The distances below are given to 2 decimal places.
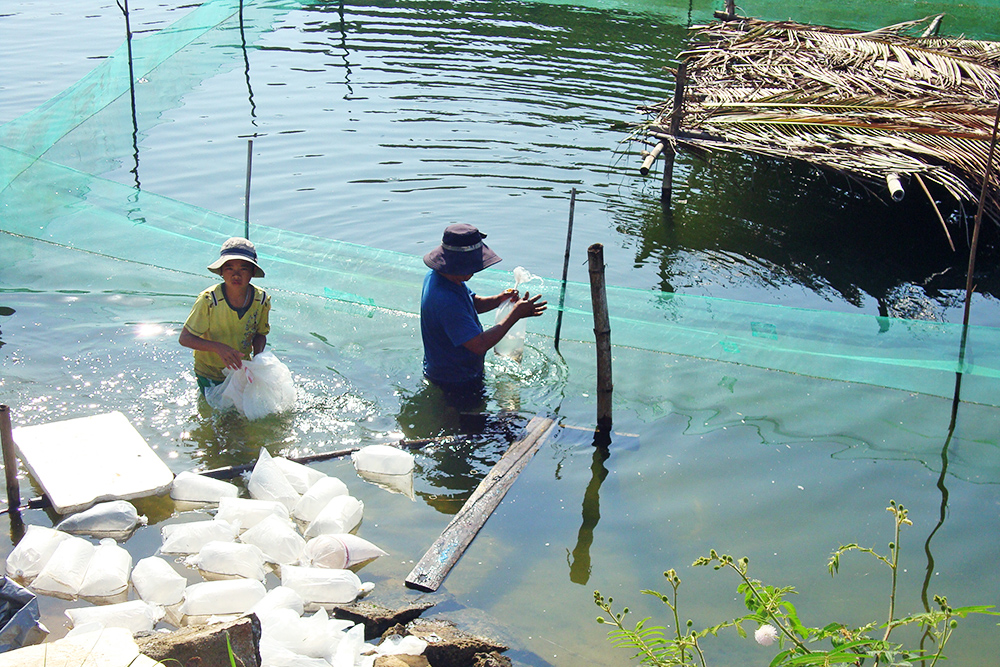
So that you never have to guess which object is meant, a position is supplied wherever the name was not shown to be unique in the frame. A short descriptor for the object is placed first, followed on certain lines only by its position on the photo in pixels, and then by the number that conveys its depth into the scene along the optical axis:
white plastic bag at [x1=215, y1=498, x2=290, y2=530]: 4.10
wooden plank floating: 3.95
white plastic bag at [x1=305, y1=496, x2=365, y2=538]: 4.17
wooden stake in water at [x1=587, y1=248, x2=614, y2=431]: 4.60
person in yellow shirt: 4.69
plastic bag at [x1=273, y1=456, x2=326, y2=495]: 4.48
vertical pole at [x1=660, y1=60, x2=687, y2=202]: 8.43
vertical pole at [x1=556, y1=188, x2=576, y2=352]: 6.18
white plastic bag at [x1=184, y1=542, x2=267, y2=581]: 3.79
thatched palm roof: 7.80
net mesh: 5.50
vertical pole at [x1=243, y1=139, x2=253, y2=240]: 6.62
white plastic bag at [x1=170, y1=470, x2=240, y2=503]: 4.32
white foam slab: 4.15
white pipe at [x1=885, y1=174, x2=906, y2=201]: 7.27
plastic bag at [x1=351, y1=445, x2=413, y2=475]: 4.78
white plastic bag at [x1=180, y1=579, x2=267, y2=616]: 3.56
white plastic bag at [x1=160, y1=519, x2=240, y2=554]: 3.94
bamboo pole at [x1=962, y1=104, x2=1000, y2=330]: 4.99
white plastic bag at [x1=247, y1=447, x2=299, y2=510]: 4.34
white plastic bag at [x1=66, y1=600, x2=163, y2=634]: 3.40
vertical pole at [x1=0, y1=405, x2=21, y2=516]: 3.93
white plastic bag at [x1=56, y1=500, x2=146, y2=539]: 3.97
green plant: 2.12
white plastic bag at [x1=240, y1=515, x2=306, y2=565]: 3.93
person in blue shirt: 4.79
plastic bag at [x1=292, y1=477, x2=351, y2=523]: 4.32
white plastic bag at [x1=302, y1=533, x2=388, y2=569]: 3.94
